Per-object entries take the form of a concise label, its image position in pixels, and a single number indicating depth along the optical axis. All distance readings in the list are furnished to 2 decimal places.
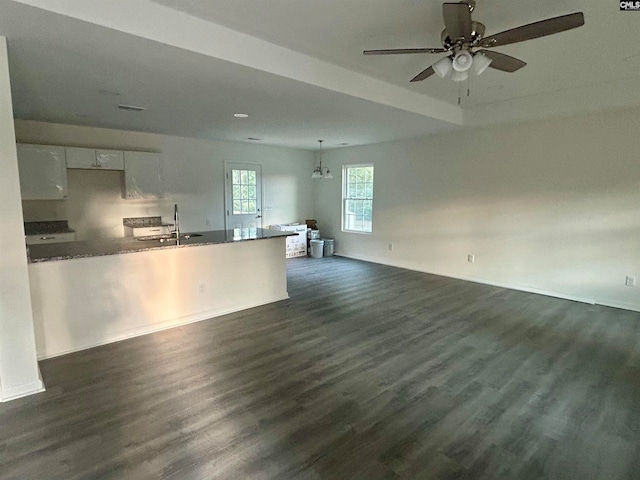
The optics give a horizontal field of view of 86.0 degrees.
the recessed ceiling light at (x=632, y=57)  3.10
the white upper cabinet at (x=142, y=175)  5.75
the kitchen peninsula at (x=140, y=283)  3.10
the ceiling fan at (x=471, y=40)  1.95
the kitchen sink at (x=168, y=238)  3.99
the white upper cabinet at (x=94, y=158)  5.23
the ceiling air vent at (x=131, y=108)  4.20
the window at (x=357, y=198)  7.51
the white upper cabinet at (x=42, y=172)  4.83
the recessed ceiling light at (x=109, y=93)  3.59
